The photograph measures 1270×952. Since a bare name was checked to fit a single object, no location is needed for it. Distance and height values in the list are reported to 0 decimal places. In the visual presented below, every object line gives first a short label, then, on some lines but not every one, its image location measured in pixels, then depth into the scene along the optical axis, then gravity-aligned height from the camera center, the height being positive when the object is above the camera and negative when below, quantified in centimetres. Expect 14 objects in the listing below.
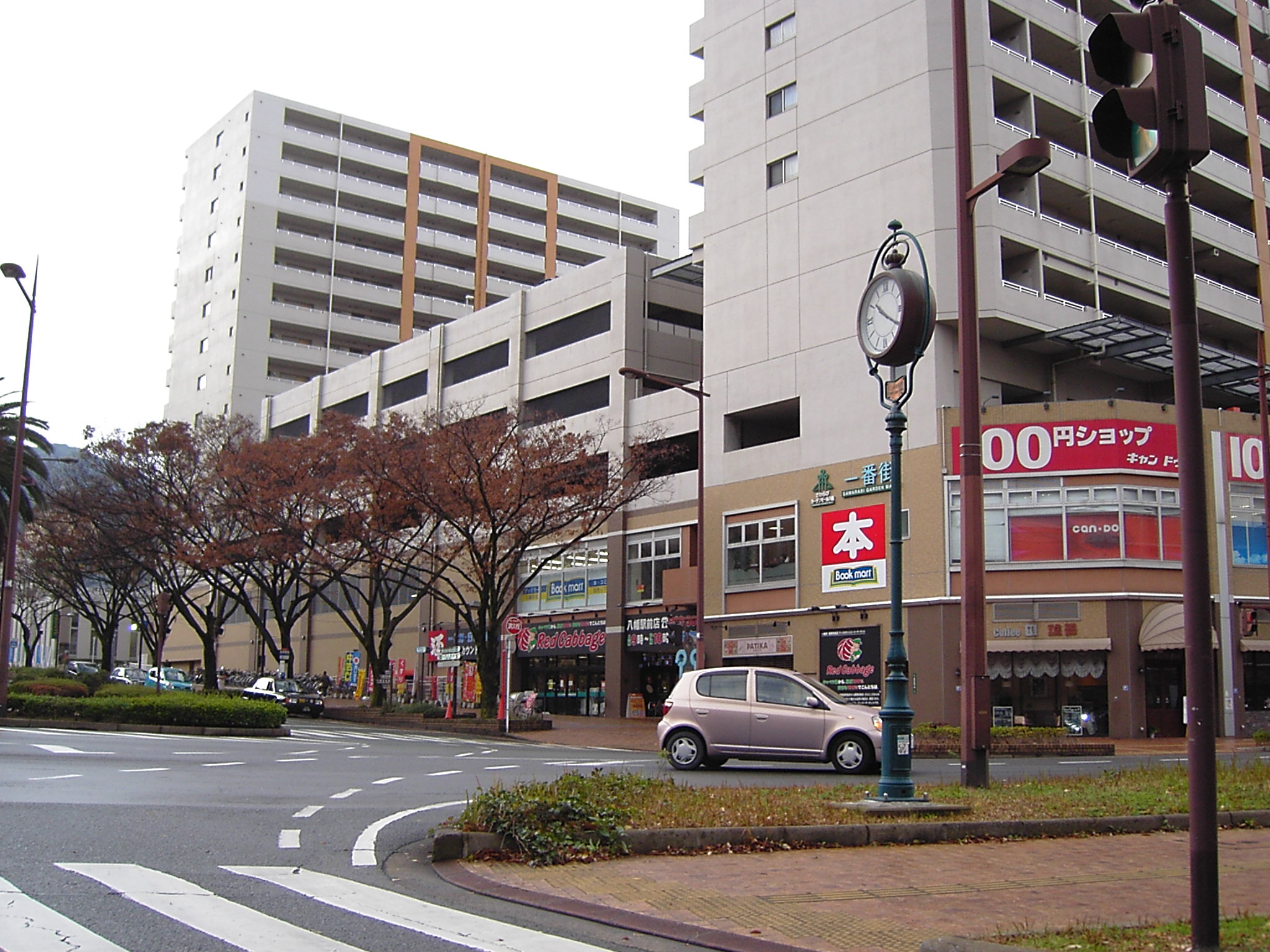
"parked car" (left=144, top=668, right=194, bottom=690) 5675 -156
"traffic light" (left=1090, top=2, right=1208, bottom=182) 540 +255
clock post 1144 +313
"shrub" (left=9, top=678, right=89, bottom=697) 3241 -112
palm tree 4238 +669
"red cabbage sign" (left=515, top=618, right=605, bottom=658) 4825 +68
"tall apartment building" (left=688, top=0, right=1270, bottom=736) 3459 +1018
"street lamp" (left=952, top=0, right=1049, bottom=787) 1377 +273
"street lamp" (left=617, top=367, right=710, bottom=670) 3278 +469
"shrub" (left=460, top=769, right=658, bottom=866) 878 -125
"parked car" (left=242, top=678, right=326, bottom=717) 3991 -157
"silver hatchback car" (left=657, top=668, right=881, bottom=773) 1845 -100
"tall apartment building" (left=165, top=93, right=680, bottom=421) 7975 +2829
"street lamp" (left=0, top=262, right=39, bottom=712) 3153 +370
